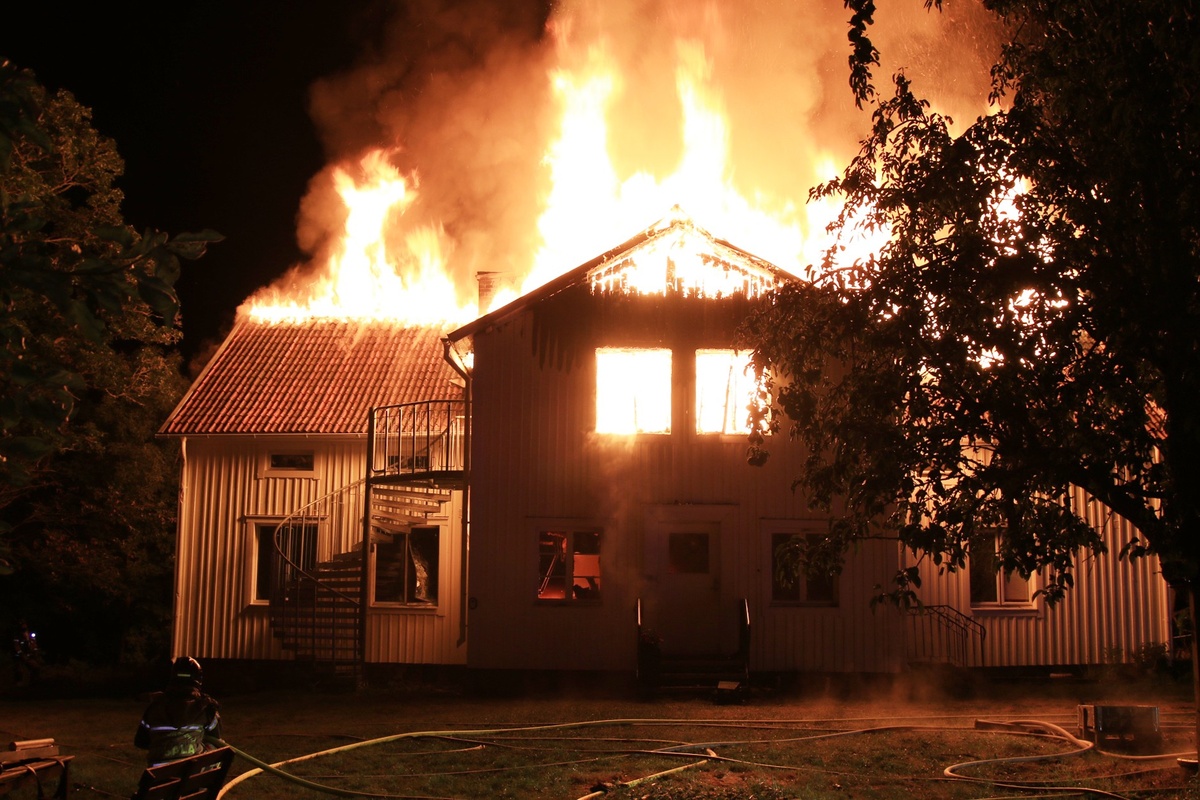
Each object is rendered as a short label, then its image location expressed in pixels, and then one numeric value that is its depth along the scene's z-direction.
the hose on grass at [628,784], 9.06
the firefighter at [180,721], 7.25
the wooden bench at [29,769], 8.68
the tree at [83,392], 3.45
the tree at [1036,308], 7.93
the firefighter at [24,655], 22.73
